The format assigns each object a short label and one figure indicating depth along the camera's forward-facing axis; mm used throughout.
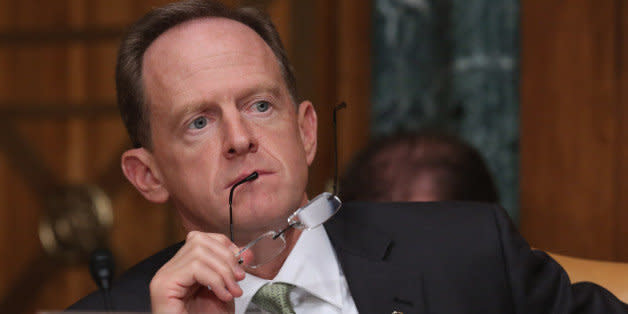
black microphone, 2729
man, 2787
